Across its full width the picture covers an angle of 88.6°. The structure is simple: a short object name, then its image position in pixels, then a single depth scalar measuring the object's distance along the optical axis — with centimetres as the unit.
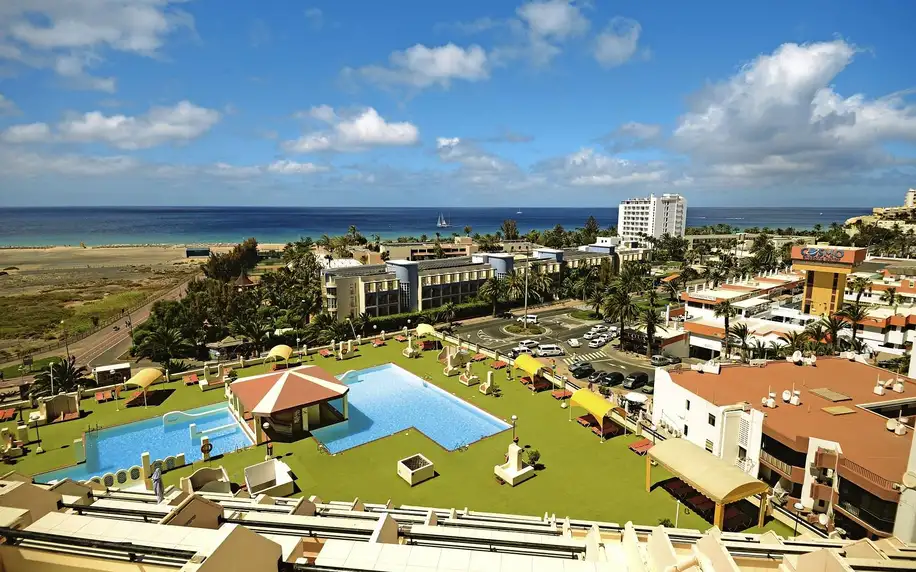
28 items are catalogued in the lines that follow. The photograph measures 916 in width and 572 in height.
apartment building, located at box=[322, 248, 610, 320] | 5688
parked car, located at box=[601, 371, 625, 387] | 3909
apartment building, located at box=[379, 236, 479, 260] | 9412
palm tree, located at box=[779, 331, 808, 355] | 4091
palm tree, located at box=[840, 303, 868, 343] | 4422
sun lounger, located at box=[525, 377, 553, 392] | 3700
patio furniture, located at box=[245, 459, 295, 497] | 2252
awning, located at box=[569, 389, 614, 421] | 2803
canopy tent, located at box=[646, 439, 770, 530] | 1930
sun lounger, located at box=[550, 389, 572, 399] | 3462
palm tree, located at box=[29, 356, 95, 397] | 3512
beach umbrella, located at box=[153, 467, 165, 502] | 1429
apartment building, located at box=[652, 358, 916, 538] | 1923
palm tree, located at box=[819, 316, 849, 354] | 4069
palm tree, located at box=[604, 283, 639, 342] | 4919
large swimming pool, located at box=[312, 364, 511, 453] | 3006
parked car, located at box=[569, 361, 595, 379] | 4115
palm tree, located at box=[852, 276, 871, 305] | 5070
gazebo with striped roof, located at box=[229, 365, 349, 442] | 2906
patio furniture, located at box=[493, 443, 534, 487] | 2386
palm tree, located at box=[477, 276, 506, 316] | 6438
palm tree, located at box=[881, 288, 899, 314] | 5228
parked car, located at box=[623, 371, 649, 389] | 3793
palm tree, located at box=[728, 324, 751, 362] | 4200
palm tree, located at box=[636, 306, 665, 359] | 4512
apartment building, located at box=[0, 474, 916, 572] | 731
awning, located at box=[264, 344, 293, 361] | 4166
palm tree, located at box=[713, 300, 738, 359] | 4441
